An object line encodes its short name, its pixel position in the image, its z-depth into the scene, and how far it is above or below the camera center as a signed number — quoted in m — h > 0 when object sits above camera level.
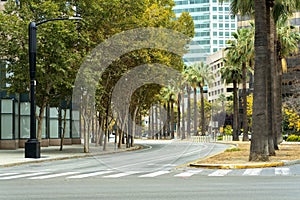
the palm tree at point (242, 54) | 53.77 +7.88
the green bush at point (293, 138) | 72.25 -1.48
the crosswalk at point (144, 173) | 19.98 -1.69
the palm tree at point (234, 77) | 75.75 +6.55
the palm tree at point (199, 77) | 75.44 +6.95
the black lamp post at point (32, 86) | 31.97 +2.32
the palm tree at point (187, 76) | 86.94 +7.75
